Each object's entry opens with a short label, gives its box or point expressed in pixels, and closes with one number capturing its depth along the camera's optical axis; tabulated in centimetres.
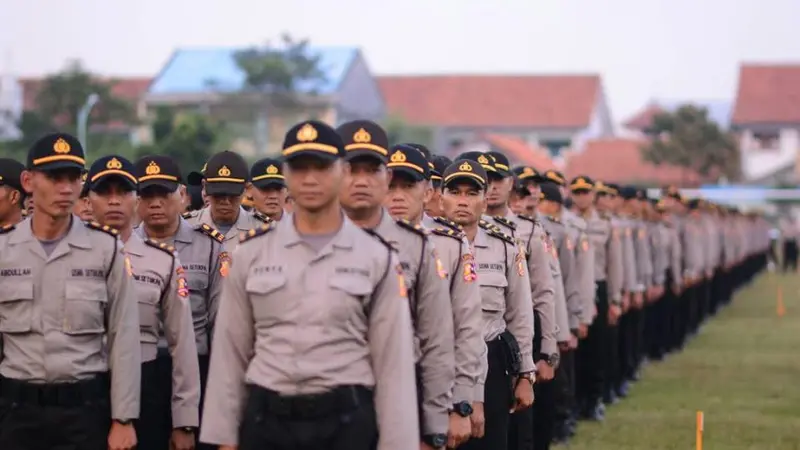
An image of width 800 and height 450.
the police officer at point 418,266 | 1065
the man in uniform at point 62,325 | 1086
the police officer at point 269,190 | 1745
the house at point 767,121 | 14277
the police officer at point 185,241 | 1405
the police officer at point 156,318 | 1195
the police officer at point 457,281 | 1181
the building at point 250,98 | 9754
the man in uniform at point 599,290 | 2498
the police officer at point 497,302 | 1405
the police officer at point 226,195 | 1639
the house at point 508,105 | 16549
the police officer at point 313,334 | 921
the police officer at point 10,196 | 1421
